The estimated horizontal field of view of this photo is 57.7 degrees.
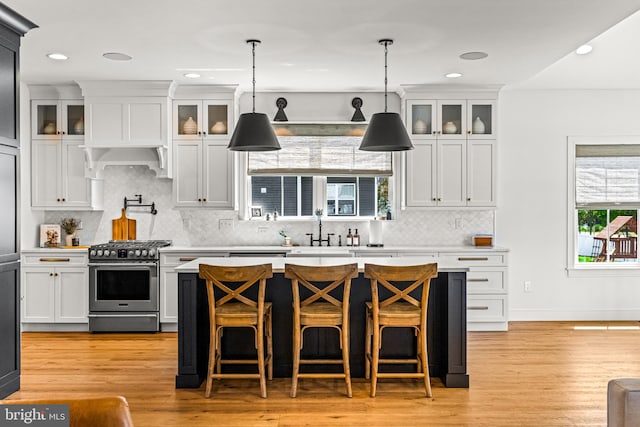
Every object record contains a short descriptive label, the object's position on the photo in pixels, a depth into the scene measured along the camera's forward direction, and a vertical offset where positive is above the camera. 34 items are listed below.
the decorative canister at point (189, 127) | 6.34 +0.91
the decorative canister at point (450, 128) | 6.41 +0.92
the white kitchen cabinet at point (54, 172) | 6.30 +0.41
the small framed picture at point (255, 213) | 6.79 -0.03
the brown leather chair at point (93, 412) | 1.58 -0.56
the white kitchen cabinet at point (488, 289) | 6.17 -0.83
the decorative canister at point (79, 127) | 6.30 +0.90
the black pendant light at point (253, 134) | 4.26 +0.56
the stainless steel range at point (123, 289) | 5.98 -0.81
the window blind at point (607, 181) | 6.79 +0.36
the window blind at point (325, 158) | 6.68 +0.61
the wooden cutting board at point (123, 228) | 6.62 -0.20
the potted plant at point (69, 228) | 6.46 -0.20
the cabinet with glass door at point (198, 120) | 6.34 +0.99
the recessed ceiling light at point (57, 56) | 4.97 +1.34
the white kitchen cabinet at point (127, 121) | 6.14 +0.95
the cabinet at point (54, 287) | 6.05 -0.80
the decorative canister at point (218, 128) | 6.36 +0.90
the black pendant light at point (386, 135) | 4.28 +0.57
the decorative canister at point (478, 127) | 6.42 +0.93
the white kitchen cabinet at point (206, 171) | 6.34 +0.43
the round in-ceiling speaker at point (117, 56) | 4.96 +1.33
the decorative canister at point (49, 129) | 6.30 +0.88
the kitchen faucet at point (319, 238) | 6.67 -0.32
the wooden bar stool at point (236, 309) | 3.86 -0.67
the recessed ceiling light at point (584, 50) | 5.79 +1.63
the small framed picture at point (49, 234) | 6.45 -0.27
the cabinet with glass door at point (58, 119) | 6.29 +0.99
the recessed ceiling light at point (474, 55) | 4.96 +1.35
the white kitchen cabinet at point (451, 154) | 6.41 +0.63
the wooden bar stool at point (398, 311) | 3.86 -0.68
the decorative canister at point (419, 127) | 6.43 +0.93
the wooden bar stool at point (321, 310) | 3.85 -0.68
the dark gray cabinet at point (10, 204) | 4.00 +0.04
